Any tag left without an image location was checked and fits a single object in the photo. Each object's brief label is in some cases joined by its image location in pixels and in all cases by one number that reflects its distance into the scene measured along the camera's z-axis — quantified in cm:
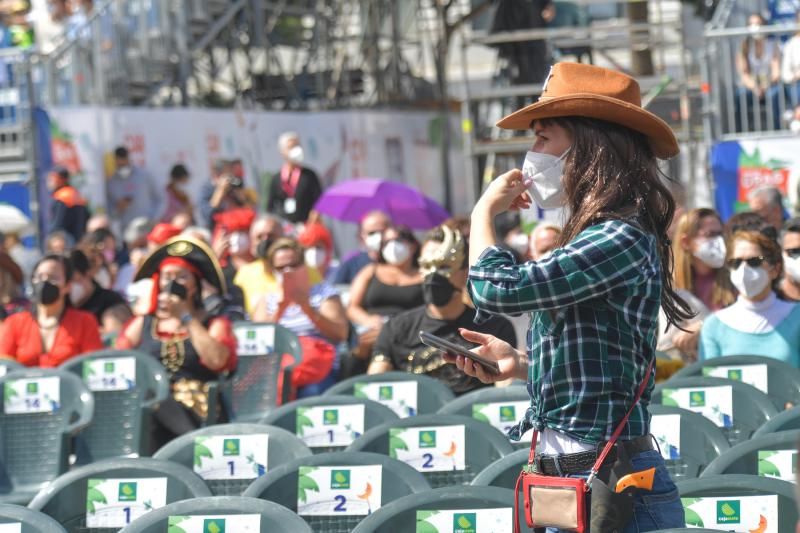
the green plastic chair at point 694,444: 1033
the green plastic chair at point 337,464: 938
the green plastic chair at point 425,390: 1306
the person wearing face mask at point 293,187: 3070
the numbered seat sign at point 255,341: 1691
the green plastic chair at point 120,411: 1505
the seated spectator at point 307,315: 1709
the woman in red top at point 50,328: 1645
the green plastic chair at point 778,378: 1227
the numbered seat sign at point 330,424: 1209
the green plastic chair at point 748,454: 917
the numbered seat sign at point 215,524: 833
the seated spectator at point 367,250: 2192
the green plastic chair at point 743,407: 1141
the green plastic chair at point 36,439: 1422
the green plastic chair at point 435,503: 815
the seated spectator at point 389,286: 1878
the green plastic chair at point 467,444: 1059
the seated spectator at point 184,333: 1530
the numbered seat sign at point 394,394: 1315
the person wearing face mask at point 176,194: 3080
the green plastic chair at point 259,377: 1670
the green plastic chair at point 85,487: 977
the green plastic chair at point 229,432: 1094
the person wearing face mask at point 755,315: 1345
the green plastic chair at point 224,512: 823
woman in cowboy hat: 632
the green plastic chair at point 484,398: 1201
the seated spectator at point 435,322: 1424
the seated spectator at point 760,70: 2581
